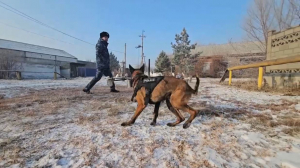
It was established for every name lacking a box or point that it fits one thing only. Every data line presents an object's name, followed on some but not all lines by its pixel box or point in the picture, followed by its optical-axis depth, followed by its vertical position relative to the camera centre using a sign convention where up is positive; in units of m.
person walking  5.74 +0.72
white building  20.11 +2.47
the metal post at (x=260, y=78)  6.28 -0.05
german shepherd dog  2.49 -0.29
